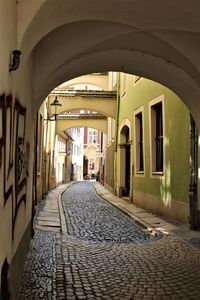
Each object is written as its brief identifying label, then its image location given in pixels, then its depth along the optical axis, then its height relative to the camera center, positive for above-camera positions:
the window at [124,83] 17.23 +3.81
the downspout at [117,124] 18.69 +2.28
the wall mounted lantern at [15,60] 3.37 +0.93
